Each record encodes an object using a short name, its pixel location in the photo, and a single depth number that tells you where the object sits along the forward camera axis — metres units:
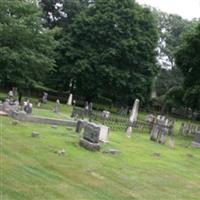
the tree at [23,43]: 30.72
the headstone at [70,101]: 40.73
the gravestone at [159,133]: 22.94
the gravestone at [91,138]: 15.60
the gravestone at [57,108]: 29.46
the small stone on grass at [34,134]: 16.29
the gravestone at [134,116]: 25.86
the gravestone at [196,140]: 24.98
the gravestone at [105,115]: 26.09
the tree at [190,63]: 31.78
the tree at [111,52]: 42.22
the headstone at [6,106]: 21.84
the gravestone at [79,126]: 19.67
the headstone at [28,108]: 22.79
